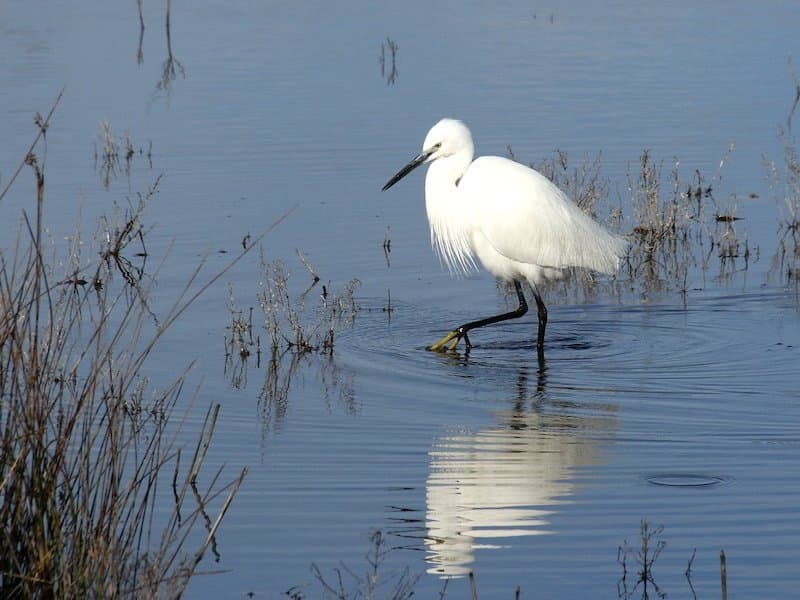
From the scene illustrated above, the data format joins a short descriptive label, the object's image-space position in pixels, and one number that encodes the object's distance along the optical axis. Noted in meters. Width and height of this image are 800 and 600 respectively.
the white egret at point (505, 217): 17.55
